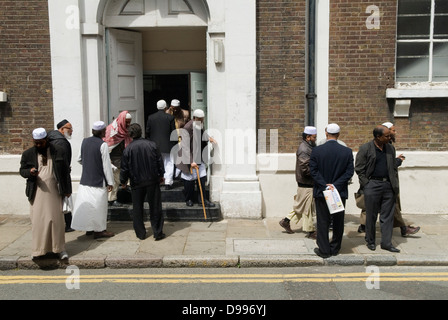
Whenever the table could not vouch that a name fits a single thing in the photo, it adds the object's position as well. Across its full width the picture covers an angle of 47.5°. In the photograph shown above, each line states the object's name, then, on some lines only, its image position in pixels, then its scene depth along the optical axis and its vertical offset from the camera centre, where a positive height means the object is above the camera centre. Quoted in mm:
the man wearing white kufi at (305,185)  8031 -1384
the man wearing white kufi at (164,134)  9664 -650
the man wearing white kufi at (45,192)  7031 -1262
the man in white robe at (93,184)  8078 -1319
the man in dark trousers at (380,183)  7500 -1260
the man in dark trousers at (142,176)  8070 -1201
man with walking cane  9336 -1033
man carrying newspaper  7102 -1115
